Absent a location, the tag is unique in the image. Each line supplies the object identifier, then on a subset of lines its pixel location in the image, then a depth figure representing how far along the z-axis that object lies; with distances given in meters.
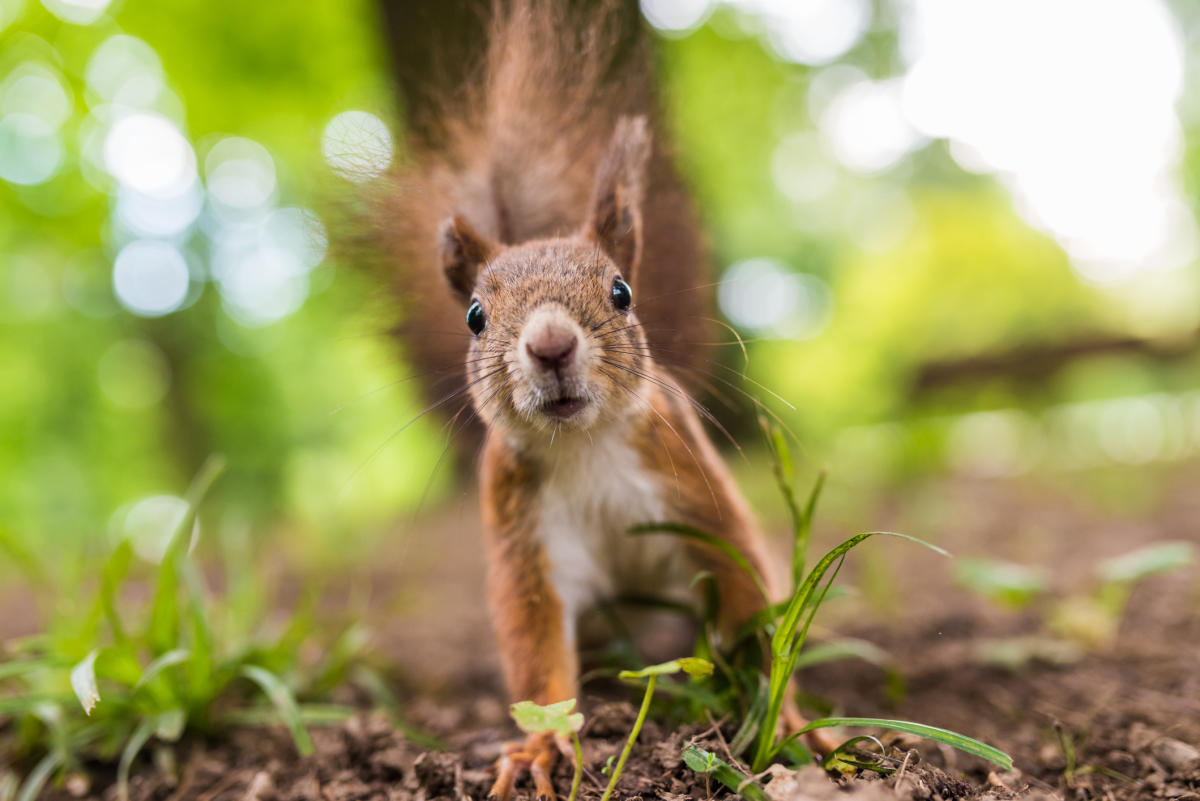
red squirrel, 0.25
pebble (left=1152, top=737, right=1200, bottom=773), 0.24
